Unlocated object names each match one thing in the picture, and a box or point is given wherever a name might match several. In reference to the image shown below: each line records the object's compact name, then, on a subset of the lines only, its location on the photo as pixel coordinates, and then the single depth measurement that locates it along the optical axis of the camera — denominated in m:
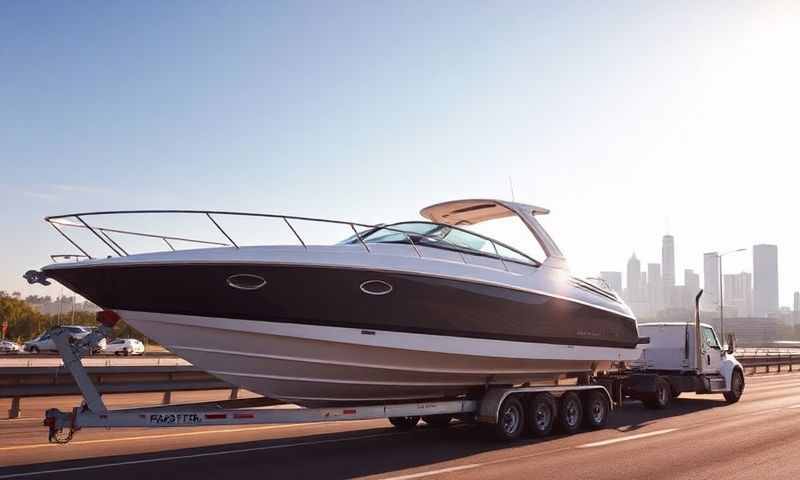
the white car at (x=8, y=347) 45.22
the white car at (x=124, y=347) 43.19
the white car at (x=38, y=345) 41.95
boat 7.84
